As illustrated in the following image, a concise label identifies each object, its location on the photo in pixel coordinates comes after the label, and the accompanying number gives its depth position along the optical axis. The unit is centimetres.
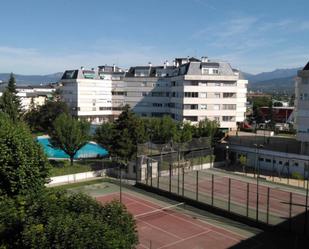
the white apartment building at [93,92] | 8606
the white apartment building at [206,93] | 6425
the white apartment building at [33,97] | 9196
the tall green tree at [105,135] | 4234
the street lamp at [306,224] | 2439
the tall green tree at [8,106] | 5634
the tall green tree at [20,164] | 2238
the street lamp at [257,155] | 4485
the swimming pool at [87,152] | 5422
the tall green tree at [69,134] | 4134
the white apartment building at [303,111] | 4294
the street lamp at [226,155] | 4756
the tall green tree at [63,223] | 1284
